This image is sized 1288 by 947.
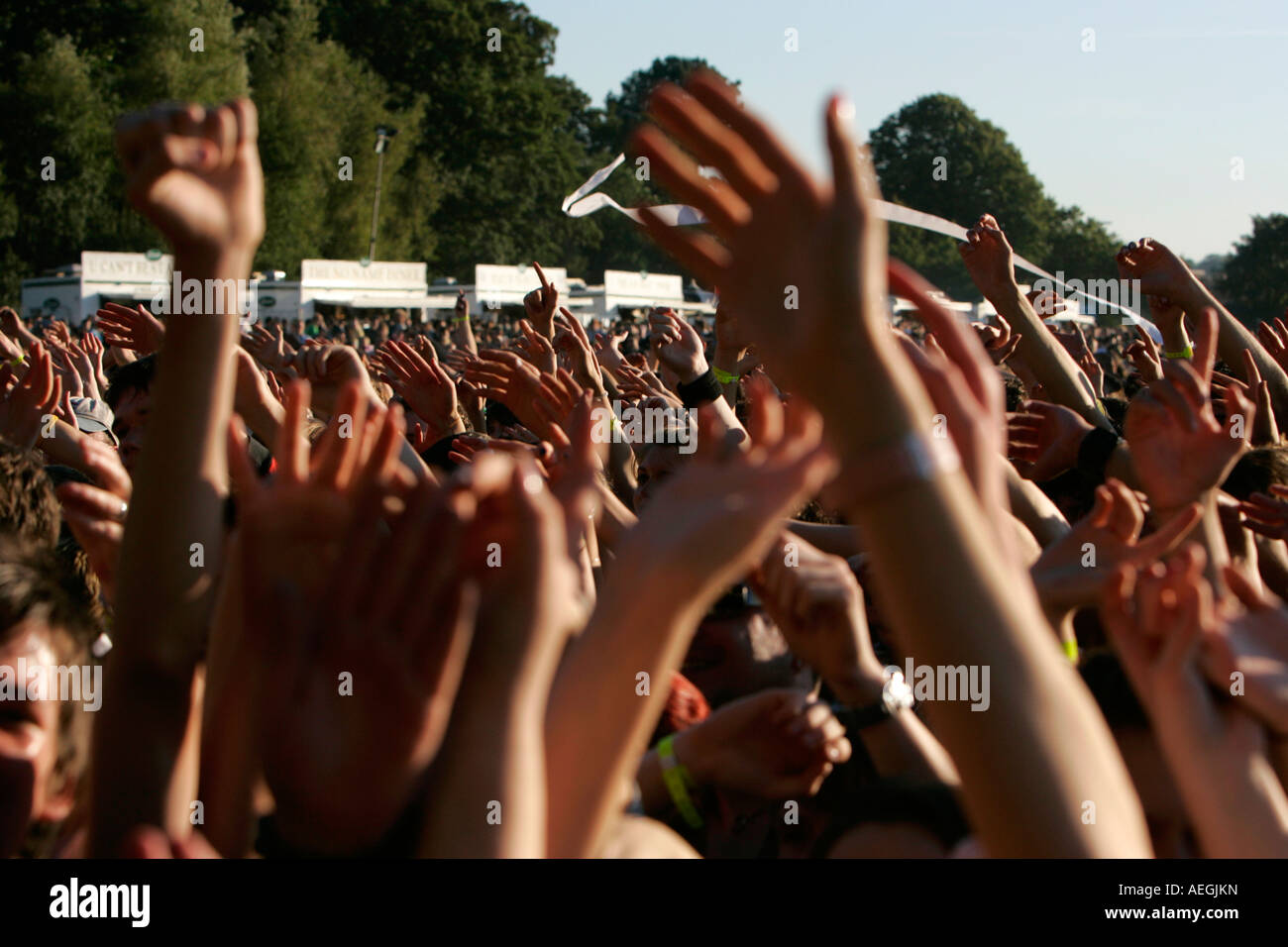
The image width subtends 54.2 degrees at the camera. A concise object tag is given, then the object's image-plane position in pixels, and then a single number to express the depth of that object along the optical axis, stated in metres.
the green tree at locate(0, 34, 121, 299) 38.38
